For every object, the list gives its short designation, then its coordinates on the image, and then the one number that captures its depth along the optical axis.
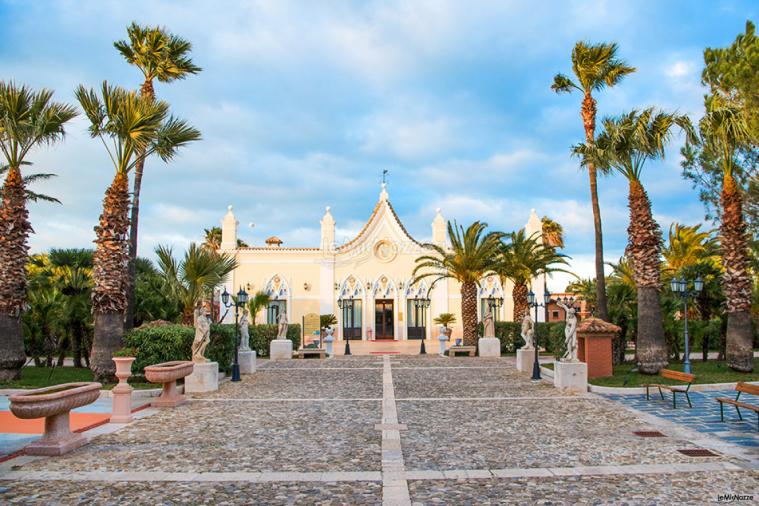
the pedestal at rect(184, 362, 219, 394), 14.46
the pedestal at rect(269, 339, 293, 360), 25.86
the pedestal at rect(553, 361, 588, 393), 14.60
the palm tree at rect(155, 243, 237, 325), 18.88
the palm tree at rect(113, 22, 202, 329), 18.40
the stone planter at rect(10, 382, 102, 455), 7.58
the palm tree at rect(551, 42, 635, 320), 20.92
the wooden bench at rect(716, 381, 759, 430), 9.54
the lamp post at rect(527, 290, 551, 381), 17.14
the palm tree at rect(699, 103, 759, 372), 16.47
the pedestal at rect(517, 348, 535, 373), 19.66
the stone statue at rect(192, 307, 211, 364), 14.34
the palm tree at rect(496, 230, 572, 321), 27.91
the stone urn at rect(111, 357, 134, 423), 10.34
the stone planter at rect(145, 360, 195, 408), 11.52
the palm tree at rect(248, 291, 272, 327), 30.12
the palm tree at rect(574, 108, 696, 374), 16.66
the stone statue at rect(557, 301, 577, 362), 14.58
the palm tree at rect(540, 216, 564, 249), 54.06
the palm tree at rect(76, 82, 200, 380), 15.19
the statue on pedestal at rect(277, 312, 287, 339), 25.86
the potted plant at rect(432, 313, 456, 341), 36.63
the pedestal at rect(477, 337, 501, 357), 26.45
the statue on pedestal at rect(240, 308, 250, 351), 20.44
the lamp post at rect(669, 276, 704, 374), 16.12
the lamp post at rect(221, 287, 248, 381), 17.17
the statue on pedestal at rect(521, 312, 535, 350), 19.73
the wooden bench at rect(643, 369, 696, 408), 12.04
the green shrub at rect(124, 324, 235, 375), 15.30
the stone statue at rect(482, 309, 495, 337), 26.77
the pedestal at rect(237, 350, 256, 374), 19.72
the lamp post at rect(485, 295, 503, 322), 40.83
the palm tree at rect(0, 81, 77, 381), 14.77
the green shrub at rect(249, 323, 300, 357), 26.50
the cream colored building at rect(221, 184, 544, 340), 41.00
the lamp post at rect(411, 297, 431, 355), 40.08
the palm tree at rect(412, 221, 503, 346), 28.78
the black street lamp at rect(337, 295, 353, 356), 41.06
